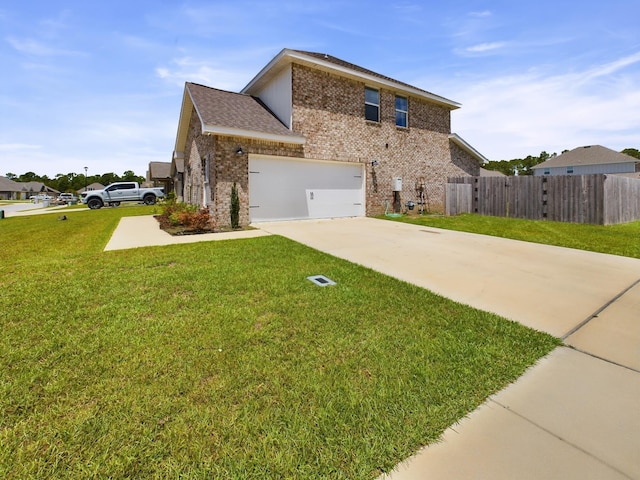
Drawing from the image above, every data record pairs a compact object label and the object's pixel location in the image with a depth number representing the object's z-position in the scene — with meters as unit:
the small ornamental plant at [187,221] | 9.11
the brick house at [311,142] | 10.53
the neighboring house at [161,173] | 32.50
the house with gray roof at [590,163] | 35.84
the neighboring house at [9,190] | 67.41
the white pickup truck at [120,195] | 23.48
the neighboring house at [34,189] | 74.75
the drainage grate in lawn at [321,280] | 4.26
